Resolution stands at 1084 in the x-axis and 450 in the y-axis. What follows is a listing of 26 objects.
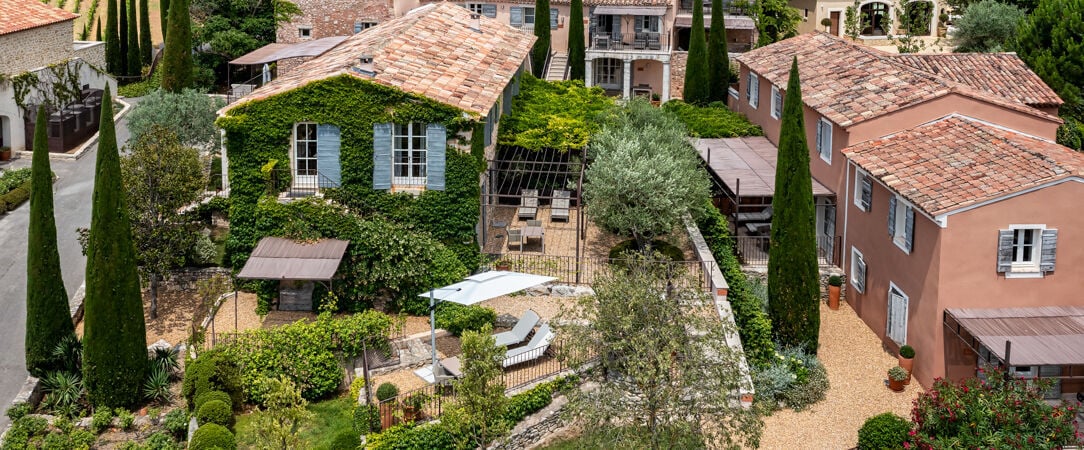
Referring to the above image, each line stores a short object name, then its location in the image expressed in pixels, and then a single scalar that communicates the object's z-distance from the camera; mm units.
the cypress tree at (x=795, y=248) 28656
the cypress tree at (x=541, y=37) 51812
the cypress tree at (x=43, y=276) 26766
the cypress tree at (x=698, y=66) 49438
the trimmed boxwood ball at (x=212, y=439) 23578
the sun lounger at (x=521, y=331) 27219
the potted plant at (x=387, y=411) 24031
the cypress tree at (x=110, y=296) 26281
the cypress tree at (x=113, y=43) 56444
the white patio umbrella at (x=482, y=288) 25594
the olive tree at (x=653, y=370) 21141
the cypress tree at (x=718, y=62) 50500
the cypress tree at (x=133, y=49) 57094
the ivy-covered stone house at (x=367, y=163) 29422
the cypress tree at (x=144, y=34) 58344
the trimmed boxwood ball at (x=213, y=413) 24672
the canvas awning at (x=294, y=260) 28094
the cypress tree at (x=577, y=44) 52812
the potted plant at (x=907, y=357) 27781
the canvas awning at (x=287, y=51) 46031
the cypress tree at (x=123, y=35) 57344
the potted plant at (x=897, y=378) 27344
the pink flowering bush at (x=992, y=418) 22375
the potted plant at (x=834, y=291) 32062
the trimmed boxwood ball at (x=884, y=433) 24172
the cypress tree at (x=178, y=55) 49469
